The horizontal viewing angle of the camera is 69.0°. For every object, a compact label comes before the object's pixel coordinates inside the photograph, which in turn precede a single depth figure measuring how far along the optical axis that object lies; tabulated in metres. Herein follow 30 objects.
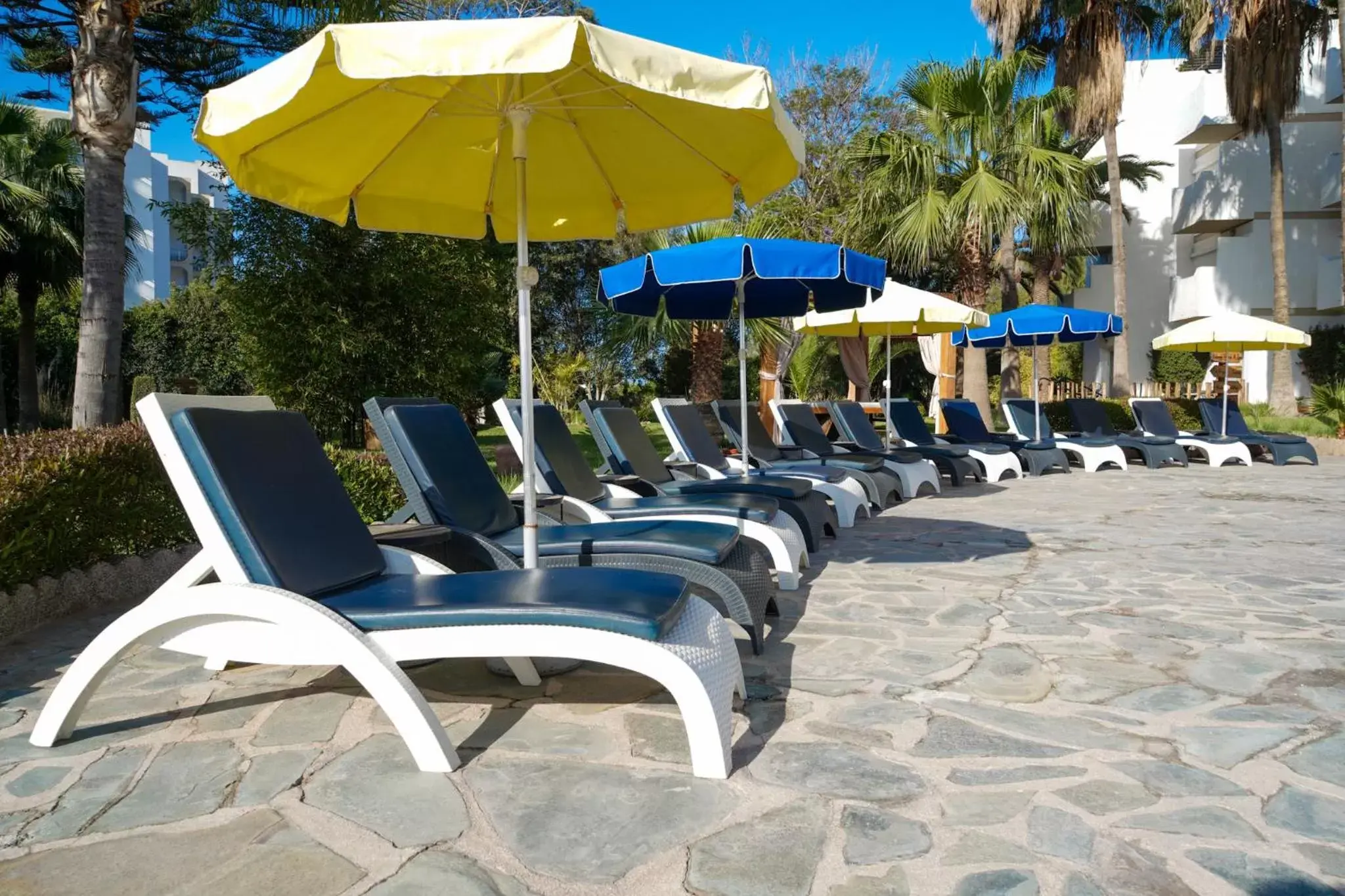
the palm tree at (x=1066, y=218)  17.05
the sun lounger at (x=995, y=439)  13.34
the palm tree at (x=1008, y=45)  18.70
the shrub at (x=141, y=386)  14.78
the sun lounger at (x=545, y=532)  4.15
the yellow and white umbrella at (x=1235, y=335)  14.84
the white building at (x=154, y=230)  46.66
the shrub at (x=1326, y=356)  24.88
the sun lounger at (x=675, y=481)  6.64
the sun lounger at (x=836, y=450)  10.51
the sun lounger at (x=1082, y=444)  13.99
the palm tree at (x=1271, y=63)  19.84
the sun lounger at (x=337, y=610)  2.94
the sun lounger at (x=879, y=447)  11.85
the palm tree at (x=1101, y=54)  20.22
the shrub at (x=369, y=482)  6.57
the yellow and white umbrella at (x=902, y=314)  10.91
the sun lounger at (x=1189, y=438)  14.70
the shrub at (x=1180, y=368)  28.06
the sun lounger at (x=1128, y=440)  14.32
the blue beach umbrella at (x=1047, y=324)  13.60
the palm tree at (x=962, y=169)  16.50
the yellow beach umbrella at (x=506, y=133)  3.07
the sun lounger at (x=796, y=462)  9.12
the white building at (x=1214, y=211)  26.11
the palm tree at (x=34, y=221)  19.72
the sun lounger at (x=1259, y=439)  14.60
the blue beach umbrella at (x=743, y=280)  6.64
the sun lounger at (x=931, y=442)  12.55
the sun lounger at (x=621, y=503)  5.40
